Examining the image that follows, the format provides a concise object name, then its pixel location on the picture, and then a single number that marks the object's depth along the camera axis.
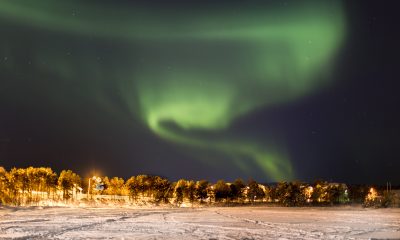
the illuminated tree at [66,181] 120.75
